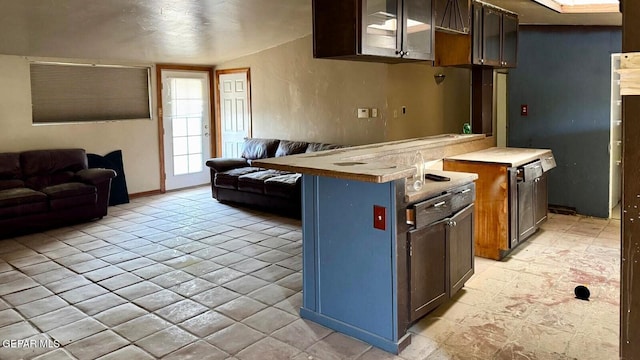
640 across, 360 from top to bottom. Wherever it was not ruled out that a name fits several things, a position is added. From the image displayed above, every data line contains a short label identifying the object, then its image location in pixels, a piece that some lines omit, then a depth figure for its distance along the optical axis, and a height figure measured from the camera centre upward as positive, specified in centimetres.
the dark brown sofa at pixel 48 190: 521 -56
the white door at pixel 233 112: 805 +39
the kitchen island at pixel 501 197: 414 -58
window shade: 640 +64
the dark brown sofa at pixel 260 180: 592 -56
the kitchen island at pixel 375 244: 265 -64
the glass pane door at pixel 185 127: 778 +16
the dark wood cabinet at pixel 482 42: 451 +83
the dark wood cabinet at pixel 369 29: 314 +69
